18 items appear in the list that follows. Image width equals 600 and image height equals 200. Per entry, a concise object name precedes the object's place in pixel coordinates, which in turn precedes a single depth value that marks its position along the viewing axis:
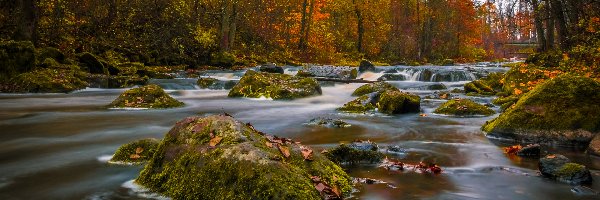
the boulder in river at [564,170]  4.92
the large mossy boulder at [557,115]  7.04
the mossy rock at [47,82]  14.88
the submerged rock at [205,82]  18.14
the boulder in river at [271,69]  23.06
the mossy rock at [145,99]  11.66
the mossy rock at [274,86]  14.77
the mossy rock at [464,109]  10.72
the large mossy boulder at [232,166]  3.49
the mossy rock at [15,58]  15.12
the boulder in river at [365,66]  25.34
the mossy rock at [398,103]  11.18
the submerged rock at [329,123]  9.05
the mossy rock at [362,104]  11.68
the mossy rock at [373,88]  13.61
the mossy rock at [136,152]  5.55
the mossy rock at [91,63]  19.06
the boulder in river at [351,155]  5.61
